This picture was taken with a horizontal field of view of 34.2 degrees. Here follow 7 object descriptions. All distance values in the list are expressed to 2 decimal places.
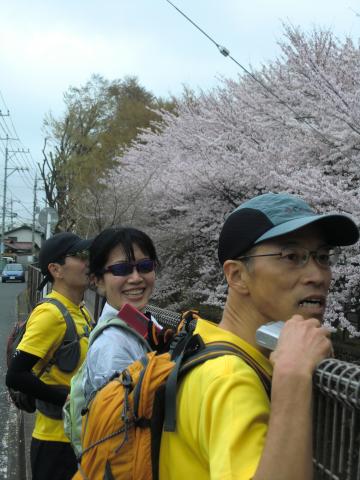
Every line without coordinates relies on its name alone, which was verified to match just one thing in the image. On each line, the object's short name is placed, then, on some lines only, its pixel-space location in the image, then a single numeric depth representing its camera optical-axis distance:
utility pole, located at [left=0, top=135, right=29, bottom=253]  62.27
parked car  48.88
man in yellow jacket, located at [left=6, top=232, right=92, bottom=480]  3.02
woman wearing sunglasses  2.52
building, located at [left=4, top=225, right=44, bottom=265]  85.44
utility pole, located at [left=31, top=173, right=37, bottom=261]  60.91
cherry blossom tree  5.75
